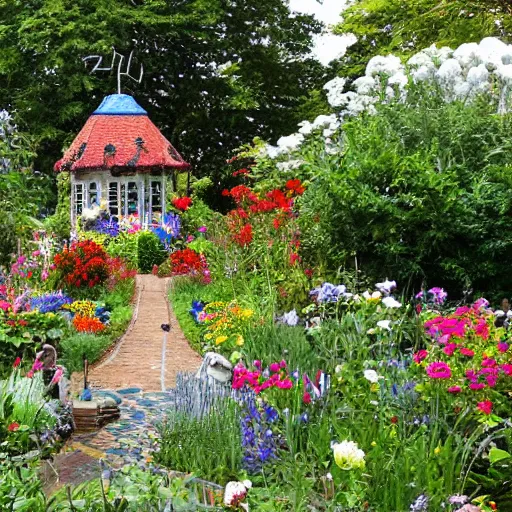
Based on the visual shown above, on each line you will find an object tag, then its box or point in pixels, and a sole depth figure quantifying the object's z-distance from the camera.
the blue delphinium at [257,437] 4.40
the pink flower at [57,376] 4.50
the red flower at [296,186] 8.87
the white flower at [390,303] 5.13
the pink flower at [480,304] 5.47
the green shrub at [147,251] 14.39
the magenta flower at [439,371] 4.03
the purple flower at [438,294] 5.84
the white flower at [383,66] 10.32
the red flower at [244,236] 8.84
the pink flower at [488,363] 4.08
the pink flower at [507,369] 4.19
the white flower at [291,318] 6.89
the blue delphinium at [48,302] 7.90
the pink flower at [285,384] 4.27
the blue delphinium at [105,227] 16.31
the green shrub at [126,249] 14.62
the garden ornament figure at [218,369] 5.38
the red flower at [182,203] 15.91
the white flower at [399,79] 9.86
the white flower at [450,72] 9.29
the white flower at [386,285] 5.64
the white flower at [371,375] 4.39
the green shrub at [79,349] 7.30
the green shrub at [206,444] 4.42
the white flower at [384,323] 4.81
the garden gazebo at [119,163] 16.52
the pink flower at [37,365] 4.43
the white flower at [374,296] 5.40
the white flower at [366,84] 9.95
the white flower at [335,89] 11.53
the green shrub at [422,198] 7.38
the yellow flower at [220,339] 5.72
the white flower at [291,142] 11.40
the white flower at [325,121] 10.65
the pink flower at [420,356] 4.45
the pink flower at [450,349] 4.27
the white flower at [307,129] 11.05
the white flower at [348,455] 3.24
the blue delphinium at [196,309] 9.14
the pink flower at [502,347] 4.37
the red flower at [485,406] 3.88
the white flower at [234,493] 3.29
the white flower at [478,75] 9.04
